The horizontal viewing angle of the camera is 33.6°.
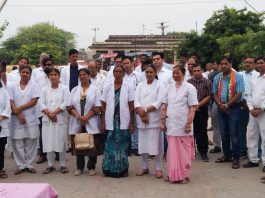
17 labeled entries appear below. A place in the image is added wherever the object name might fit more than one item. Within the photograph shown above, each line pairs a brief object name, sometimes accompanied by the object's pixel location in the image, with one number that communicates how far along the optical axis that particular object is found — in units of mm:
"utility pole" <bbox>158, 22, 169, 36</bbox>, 66462
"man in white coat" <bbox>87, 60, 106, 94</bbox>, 8961
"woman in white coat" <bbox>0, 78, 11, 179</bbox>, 7020
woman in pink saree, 6715
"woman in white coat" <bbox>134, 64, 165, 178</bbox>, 7020
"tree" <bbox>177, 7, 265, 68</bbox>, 29422
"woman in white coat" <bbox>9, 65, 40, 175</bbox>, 7426
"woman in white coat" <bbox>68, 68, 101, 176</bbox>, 7211
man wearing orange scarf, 7727
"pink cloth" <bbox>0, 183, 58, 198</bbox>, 3377
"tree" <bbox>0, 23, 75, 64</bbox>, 78375
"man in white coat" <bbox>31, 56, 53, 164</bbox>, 8484
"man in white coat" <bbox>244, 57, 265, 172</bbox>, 7273
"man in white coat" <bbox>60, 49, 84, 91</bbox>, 8765
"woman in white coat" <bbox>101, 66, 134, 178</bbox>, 7094
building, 60938
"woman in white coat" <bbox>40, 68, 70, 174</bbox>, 7375
